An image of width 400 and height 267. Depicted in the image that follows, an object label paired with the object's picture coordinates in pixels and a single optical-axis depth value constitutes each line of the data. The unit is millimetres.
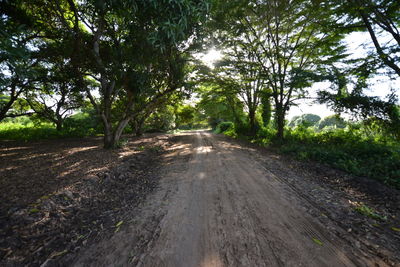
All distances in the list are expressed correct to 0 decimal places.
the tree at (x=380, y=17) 5296
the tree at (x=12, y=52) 2586
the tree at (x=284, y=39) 7480
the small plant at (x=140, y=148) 8039
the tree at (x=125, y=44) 3943
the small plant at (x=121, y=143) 8156
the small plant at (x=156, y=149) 8290
